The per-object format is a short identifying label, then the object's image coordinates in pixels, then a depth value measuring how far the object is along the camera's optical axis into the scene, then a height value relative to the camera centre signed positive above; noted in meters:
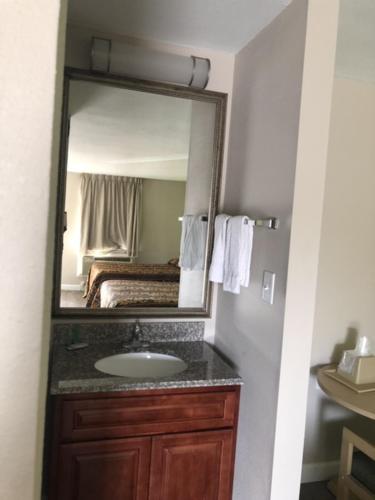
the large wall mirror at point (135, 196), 1.87 +0.16
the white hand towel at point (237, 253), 1.69 -0.08
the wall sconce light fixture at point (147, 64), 1.77 +0.78
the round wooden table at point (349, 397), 1.66 -0.71
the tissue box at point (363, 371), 1.89 -0.63
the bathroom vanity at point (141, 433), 1.46 -0.82
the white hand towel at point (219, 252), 1.85 -0.09
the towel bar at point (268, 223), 1.53 +0.06
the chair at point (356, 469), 1.88 -1.15
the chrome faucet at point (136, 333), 1.92 -0.53
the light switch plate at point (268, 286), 1.54 -0.20
